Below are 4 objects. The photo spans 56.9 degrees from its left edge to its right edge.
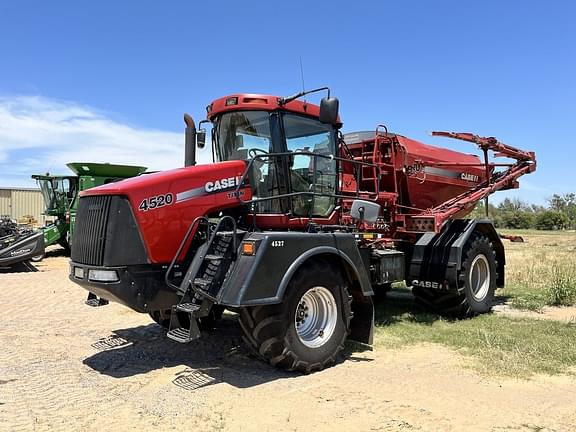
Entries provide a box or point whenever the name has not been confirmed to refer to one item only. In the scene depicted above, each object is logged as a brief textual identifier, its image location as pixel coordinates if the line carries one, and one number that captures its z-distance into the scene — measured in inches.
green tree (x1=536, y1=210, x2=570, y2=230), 2417.6
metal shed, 1373.0
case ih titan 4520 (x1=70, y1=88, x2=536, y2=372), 202.5
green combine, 677.9
